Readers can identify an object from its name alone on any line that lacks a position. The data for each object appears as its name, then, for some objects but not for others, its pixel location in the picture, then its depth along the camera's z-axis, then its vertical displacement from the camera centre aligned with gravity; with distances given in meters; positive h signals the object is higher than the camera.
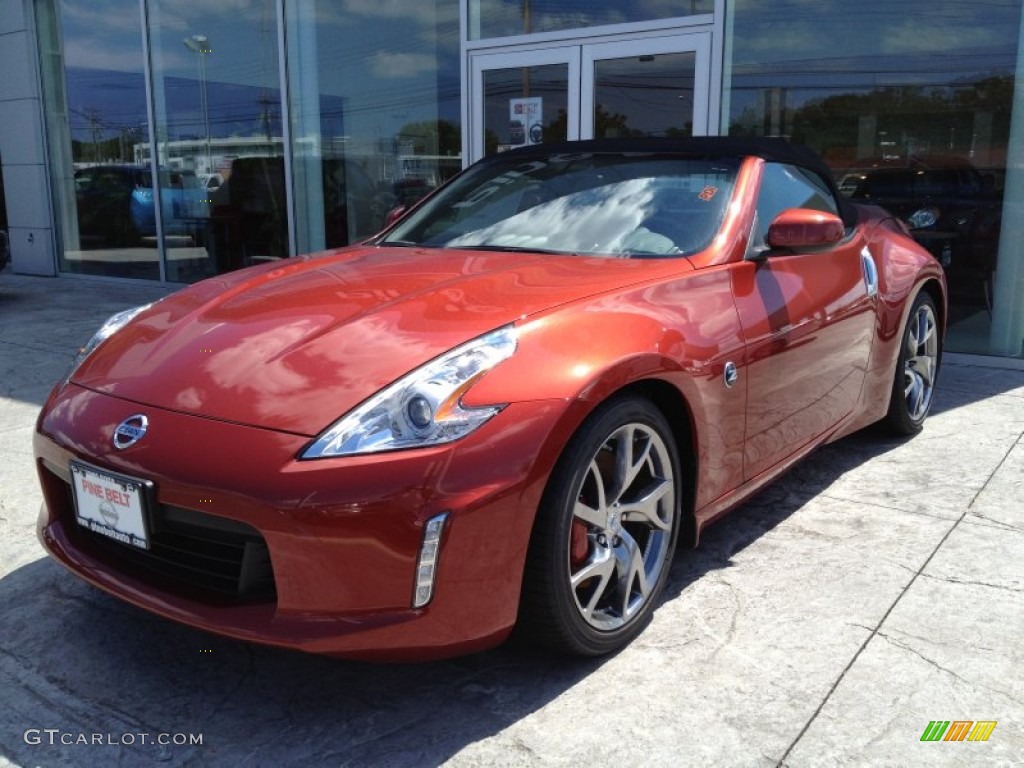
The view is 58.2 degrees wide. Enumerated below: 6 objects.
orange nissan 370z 2.02 -0.53
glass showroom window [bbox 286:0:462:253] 8.44 +0.84
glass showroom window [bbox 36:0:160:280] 10.63 +0.81
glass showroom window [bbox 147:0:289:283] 9.41 +0.65
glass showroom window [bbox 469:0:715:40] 7.01 +1.46
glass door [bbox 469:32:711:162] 7.01 +0.85
